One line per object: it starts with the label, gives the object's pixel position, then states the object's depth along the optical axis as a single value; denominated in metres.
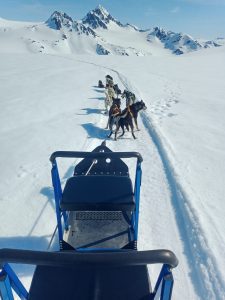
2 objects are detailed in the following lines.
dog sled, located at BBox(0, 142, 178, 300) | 1.51
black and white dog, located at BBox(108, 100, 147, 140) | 7.56
